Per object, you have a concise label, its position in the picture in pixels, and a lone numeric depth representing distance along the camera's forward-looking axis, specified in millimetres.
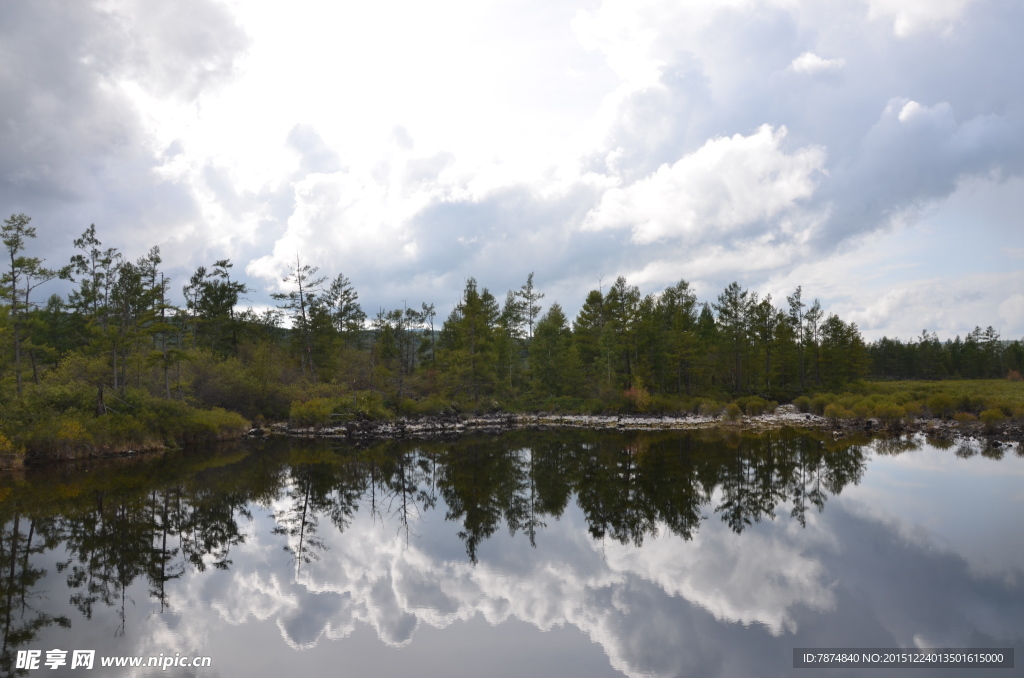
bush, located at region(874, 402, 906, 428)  32844
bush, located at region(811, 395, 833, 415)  42062
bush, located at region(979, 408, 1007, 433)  28812
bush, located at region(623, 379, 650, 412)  42969
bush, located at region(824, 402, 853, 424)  37219
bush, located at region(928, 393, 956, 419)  34469
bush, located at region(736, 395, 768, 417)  42375
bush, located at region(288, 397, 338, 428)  35750
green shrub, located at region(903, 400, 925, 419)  35156
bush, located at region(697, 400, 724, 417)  41438
